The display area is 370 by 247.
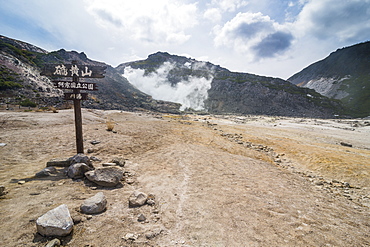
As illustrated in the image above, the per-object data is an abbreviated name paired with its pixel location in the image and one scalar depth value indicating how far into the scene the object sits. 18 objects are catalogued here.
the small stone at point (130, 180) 5.68
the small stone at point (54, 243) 2.61
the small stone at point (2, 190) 4.07
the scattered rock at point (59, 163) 6.23
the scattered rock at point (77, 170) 5.44
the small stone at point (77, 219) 3.32
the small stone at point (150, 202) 4.42
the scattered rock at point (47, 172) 5.38
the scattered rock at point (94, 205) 3.67
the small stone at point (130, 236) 3.09
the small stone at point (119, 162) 6.99
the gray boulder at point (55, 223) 2.83
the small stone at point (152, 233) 3.22
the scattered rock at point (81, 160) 6.07
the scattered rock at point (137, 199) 4.21
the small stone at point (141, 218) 3.72
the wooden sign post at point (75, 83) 7.01
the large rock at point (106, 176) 5.12
